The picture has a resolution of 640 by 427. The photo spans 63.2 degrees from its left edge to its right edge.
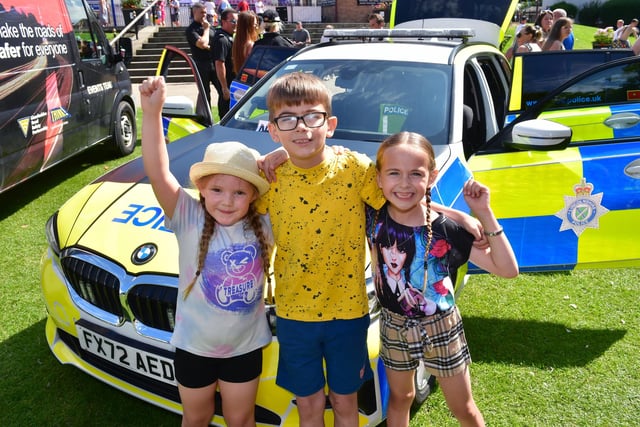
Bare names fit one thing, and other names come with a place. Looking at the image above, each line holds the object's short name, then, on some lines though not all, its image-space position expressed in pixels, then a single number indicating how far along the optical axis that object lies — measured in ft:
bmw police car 7.11
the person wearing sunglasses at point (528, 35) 24.21
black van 15.01
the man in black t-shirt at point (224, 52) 22.72
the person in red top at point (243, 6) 25.31
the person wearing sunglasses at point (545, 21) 29.68
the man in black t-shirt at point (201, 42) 23.65
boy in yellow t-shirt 5.82
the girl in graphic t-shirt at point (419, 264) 5.75
